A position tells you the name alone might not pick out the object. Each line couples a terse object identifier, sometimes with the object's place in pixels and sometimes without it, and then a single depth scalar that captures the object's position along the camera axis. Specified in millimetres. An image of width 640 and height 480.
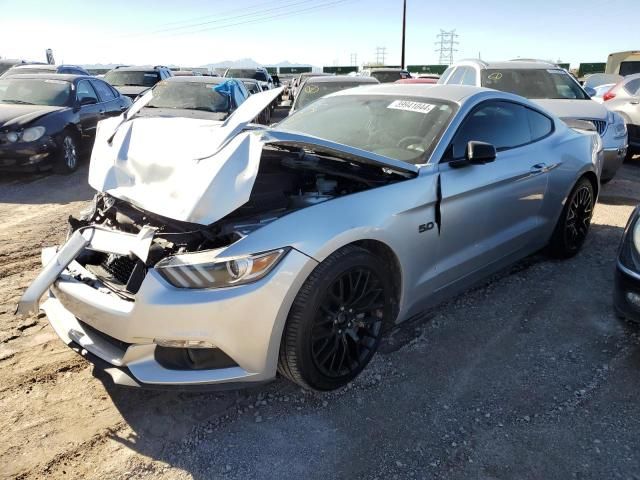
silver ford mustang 2293
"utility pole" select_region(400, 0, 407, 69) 39531
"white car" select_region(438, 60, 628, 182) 7113
